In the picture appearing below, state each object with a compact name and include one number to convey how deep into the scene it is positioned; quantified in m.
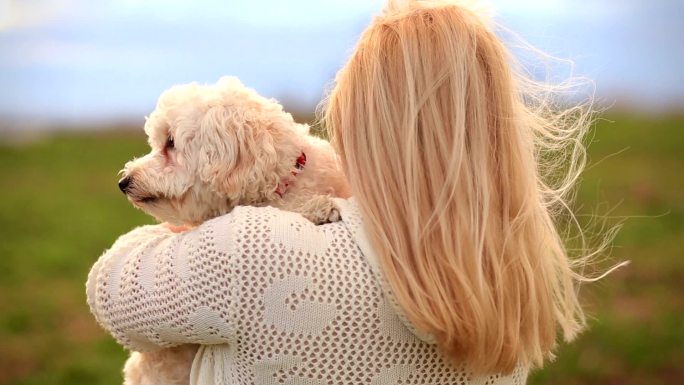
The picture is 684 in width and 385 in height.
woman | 2.11
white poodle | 2.82
